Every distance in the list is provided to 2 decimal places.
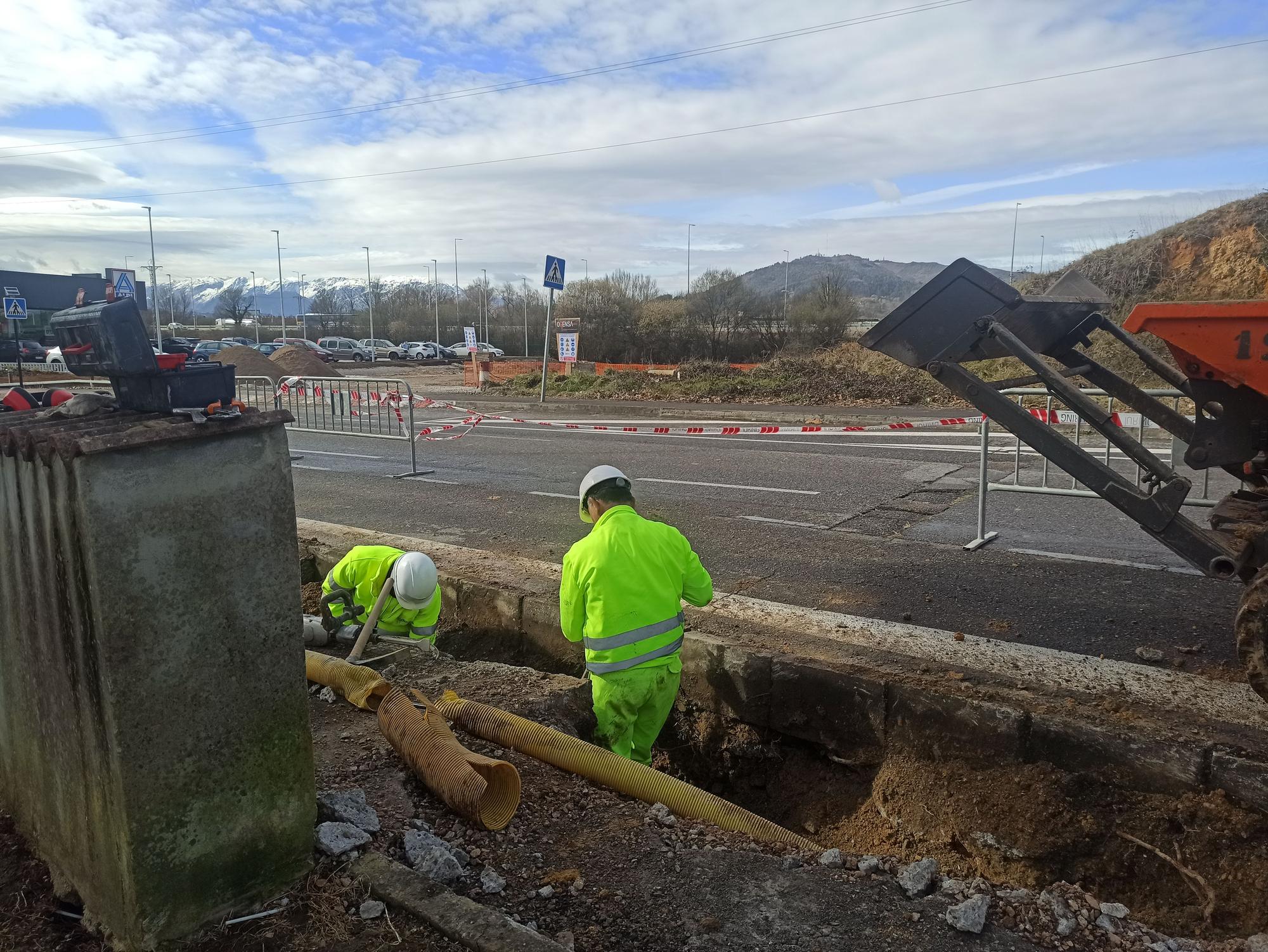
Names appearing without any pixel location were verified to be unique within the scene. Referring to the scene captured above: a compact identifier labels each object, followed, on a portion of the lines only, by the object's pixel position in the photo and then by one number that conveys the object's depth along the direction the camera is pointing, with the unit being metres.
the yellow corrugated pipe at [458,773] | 3.13
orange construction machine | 3.81
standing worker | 4.13
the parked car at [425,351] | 55.91
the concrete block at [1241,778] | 3.41
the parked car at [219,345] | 40.98
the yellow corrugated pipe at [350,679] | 4.04
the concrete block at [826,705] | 4.36
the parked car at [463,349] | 46.99
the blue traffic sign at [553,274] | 20.73
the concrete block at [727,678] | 4.70
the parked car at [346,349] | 54.91
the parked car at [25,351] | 36.38
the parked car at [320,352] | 50.12
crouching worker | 5.23
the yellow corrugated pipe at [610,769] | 3.57
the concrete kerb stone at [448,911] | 2.40
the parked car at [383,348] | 55.88
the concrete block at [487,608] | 5.87
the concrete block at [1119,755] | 3.58
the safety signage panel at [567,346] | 25.47
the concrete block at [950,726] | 3.94
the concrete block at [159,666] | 2.27
